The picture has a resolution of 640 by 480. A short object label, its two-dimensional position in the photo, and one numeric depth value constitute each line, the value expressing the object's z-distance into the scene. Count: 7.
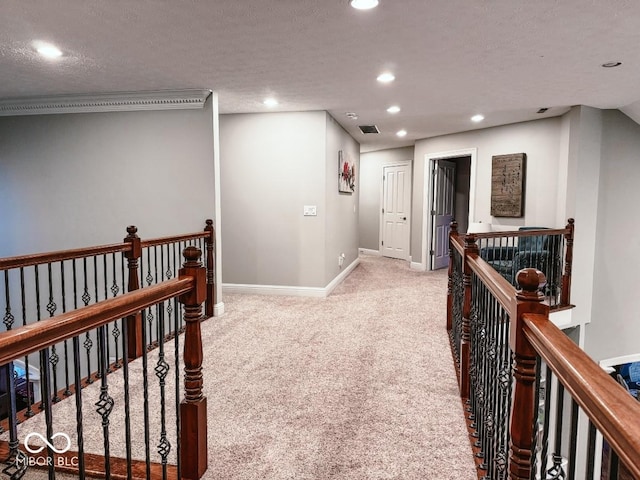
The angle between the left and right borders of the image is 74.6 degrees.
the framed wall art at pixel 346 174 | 6.06
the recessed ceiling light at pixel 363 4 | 2.38
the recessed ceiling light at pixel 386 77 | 3.73
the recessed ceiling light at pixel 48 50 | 3.06
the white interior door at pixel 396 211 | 8.59
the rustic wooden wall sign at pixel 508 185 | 6.05
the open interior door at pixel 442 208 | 7.62
